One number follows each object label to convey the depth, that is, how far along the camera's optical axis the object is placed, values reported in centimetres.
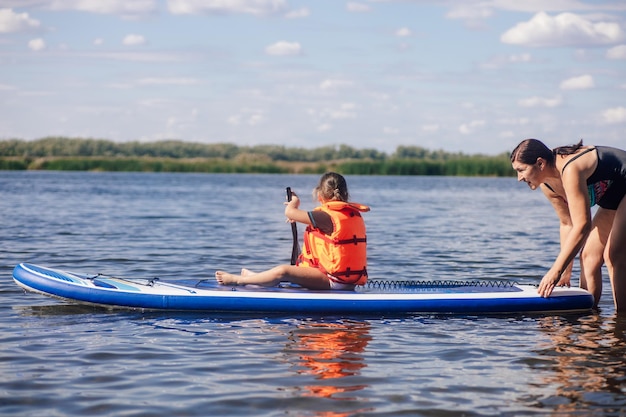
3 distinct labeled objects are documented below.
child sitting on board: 663
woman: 582
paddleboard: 665
